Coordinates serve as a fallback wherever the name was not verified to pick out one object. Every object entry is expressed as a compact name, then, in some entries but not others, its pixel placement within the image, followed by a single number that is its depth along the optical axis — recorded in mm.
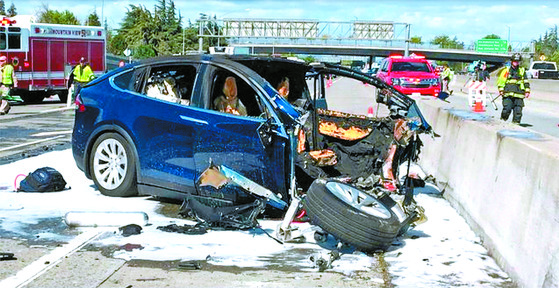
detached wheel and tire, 5688
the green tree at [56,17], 78812
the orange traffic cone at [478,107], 15016
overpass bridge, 87500
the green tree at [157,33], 90750
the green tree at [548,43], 117219
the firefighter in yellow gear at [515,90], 17438
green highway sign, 79438
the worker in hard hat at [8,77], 22281
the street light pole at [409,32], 85250
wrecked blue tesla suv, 6094
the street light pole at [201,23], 75400
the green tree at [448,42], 142625
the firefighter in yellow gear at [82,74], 25078
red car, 26312
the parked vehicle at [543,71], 55750
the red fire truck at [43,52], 26328
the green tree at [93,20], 92325
